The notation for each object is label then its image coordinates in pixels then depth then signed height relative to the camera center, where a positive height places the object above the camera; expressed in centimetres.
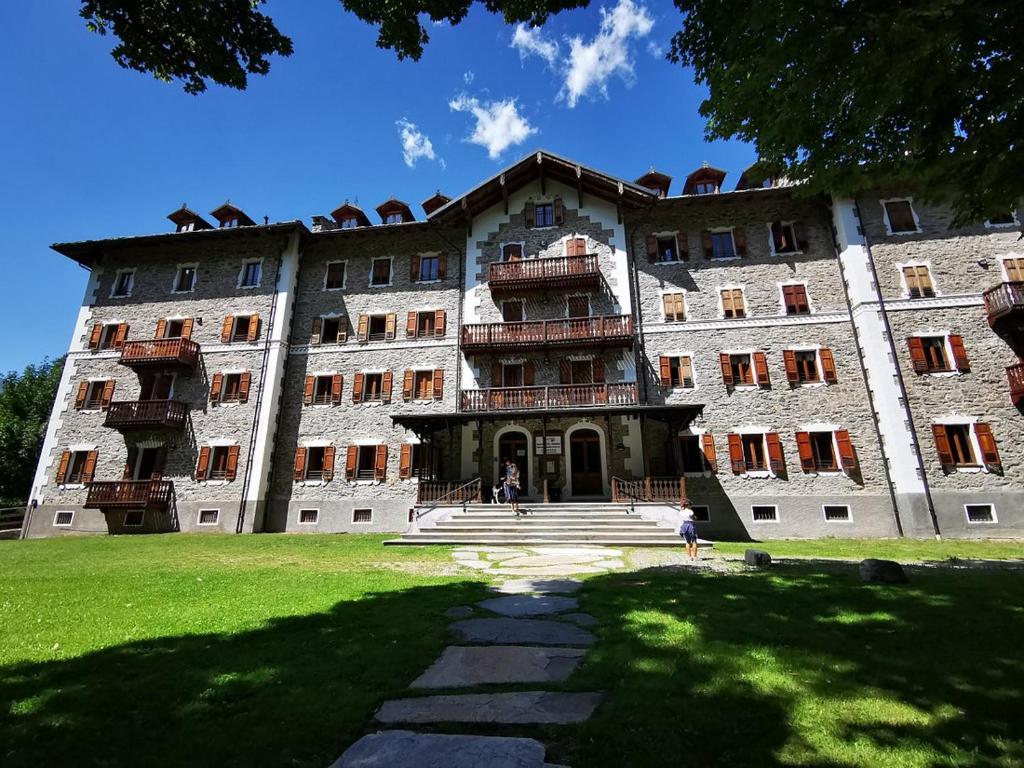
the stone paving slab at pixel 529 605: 615 -131
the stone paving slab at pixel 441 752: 256 -133
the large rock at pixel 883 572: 730 -106
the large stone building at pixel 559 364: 1775 +586
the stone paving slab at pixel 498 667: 387 -136
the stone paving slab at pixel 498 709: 314 -135
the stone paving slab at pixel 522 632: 488 -133
